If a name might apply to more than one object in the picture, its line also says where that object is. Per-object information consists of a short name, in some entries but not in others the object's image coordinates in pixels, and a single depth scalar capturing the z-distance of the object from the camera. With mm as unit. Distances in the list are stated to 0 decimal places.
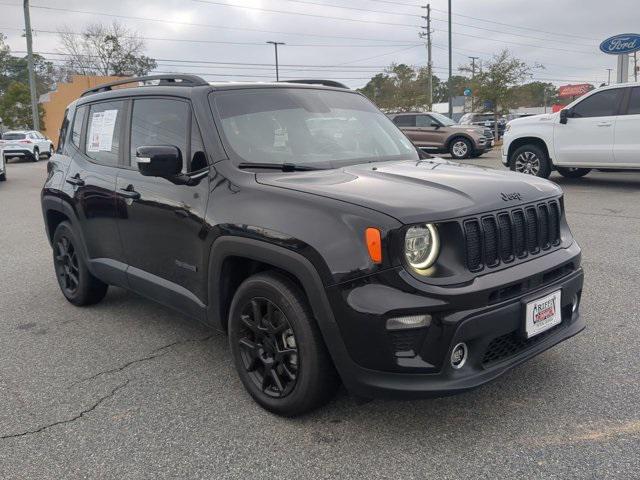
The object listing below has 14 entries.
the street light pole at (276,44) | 53594
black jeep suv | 2586
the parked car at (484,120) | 33094
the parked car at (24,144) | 28719
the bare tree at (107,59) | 64375
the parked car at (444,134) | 18953
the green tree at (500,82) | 30141
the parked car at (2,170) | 17266
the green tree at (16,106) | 46656
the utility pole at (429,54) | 43256
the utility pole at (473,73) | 34022
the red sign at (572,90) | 62531
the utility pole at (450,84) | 34744
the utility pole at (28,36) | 33812
